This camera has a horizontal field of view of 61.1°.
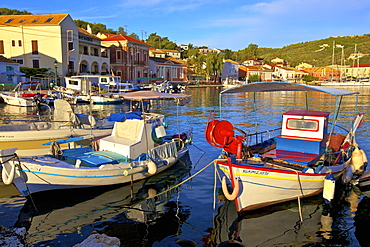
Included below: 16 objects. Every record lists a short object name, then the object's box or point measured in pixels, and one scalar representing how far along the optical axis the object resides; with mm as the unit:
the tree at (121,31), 122800
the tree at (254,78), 104250
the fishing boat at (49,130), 14227
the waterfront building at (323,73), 128000
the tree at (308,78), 111306
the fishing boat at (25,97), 34344
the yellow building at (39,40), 47469
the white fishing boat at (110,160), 9352
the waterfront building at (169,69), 77375
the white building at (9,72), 39594
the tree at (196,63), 98188
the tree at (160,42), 120125
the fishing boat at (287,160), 8695
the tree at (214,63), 92375
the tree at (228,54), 142350
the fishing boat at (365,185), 9172
